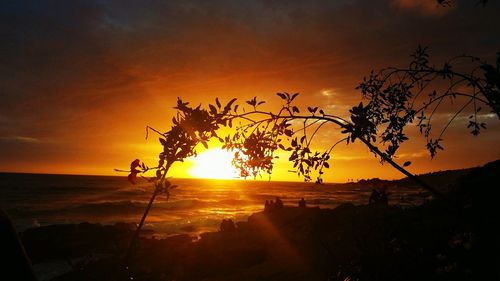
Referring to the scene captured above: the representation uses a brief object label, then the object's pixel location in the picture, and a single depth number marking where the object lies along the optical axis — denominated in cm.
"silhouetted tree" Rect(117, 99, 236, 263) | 473
